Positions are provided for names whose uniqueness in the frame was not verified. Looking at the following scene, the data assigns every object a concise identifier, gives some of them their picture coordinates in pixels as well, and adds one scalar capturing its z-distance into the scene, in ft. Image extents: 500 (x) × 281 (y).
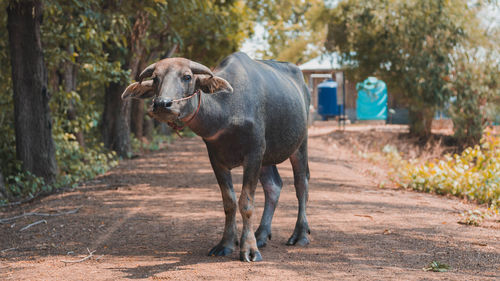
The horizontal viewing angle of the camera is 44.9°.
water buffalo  15.58
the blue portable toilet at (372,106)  106.73
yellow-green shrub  29.91
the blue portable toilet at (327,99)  108.68
